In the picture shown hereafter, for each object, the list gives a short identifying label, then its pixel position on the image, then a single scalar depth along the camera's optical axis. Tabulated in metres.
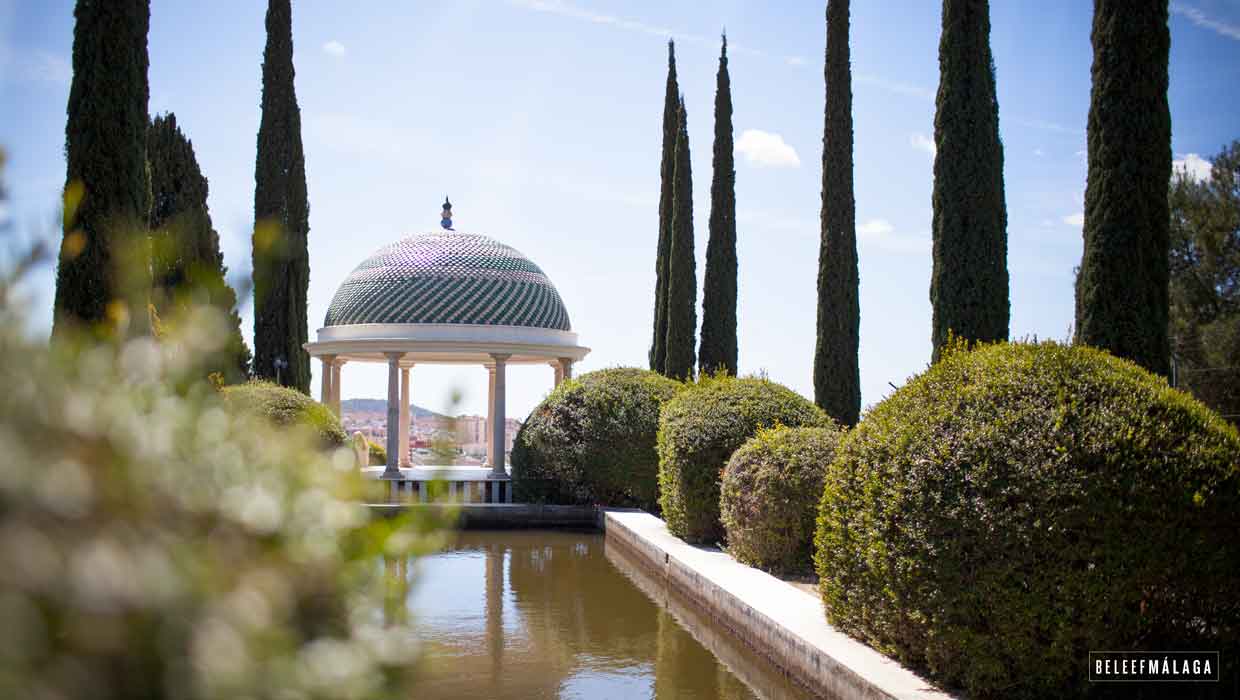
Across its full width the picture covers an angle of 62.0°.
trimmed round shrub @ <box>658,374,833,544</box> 14.62
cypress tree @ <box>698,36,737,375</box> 23.86
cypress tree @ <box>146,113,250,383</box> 26.70
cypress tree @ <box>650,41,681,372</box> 28.22
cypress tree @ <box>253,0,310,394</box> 25.14
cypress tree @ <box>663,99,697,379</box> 25.12
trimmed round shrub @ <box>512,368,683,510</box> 20.70
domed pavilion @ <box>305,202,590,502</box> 27.25
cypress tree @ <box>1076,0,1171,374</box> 10.96
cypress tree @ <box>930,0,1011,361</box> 14.19
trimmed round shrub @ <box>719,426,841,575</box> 11.70
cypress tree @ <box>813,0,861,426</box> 20.20
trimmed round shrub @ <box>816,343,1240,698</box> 6.09
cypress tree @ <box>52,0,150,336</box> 13.97
